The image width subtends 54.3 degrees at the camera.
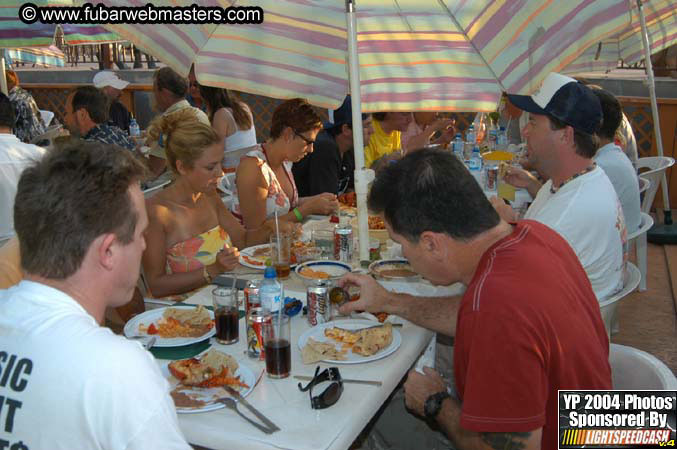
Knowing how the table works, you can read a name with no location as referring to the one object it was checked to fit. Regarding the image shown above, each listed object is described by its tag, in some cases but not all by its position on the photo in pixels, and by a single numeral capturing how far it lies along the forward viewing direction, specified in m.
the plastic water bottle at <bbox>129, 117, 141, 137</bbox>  9.58
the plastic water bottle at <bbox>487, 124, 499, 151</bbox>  7.81
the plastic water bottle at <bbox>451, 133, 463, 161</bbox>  6.92
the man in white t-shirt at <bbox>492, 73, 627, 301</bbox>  3.27
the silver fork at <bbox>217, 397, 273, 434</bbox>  2.06
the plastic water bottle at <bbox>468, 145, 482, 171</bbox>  5.80
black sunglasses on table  2.18
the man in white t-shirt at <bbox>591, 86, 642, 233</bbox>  4.76
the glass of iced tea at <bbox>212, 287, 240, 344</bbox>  2.67
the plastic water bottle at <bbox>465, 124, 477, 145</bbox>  7.44
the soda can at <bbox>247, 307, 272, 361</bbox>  2.50
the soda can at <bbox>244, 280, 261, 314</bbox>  2.73
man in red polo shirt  1.92
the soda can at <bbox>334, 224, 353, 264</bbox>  3.69
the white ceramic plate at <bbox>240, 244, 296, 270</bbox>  3.63
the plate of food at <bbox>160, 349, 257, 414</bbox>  2.20
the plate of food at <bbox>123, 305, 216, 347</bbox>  2.66
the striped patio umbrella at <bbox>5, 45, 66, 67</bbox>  10.40
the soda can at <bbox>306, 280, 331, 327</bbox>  2.85
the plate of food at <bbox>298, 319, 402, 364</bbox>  2.52
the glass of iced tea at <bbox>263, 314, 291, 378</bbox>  2.37
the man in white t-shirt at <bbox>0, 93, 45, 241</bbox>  4.95
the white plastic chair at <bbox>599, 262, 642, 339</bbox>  3.16
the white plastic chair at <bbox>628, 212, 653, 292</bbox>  6.29
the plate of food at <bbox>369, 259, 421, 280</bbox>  3.42
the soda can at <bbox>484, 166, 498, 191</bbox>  5.51
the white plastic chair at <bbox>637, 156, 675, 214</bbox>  6.25
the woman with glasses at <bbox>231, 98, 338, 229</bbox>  4.72
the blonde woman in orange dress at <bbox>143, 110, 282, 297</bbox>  3.61
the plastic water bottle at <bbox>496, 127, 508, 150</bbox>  7.75
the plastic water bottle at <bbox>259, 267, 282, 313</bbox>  2.68
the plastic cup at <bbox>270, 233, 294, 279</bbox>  3.47
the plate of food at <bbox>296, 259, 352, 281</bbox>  3.35
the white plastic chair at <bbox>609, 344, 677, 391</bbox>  2.28
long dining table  2.03
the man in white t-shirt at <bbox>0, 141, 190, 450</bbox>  1.48
